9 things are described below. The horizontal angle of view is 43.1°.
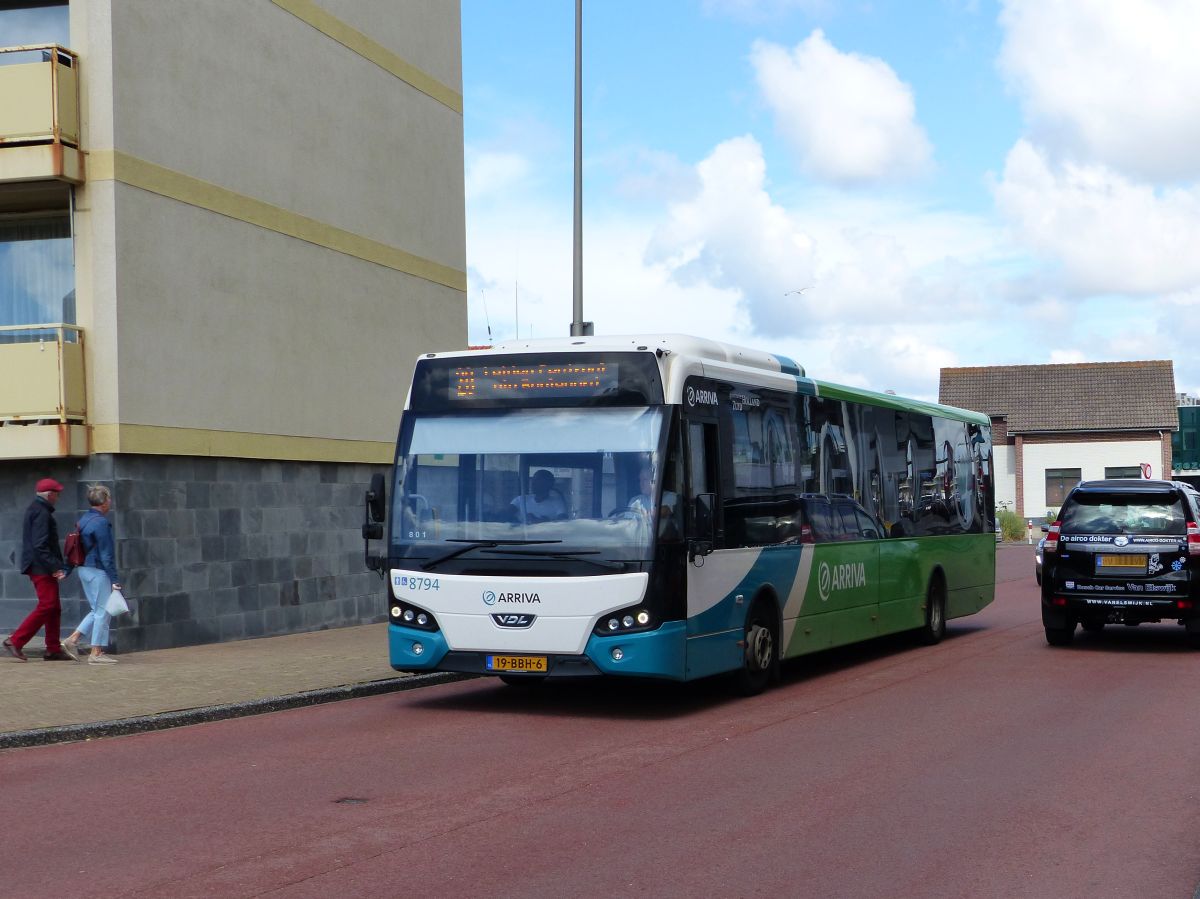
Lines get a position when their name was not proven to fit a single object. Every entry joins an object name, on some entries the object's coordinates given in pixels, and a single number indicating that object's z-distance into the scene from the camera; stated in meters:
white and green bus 11.60
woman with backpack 15.12
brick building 69.94
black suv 16.83
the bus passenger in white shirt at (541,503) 11.80
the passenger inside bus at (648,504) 11.59
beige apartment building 17.12
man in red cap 15.25
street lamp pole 21.36
